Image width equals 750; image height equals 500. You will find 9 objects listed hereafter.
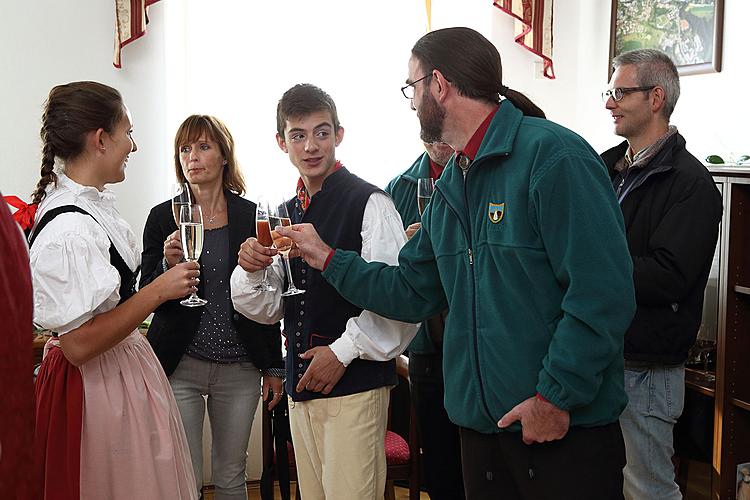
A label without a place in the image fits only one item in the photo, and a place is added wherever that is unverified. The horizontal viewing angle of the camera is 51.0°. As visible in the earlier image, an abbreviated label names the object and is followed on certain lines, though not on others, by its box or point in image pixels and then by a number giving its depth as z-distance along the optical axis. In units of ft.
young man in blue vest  6.63
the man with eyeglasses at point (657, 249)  7.36
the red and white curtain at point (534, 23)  12.96
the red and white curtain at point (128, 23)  11.36
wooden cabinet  9.12
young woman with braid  5.72
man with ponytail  4.73
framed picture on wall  10.64
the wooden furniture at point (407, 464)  9.61
